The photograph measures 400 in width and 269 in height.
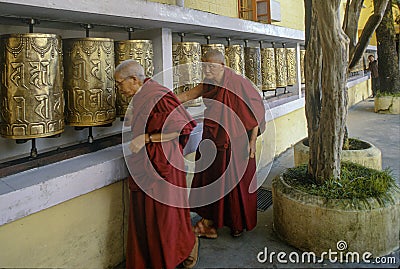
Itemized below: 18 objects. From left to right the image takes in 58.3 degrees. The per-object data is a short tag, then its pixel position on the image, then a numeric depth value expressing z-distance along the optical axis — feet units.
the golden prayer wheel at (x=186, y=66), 9.60
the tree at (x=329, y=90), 8.22
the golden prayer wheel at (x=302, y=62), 18.40
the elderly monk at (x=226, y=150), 8.80
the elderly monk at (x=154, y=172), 6.86
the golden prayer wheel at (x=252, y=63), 12.70
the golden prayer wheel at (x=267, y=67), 13.71
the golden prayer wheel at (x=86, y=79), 7.00
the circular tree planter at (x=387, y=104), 28.14
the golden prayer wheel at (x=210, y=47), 10.55
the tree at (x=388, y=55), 28.71
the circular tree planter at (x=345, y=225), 7.71
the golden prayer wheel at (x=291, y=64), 15.81
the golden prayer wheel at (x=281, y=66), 14.55
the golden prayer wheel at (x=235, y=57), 11.52
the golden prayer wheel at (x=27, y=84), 6.02
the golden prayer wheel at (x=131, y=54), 8.01
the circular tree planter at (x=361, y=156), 11.59
